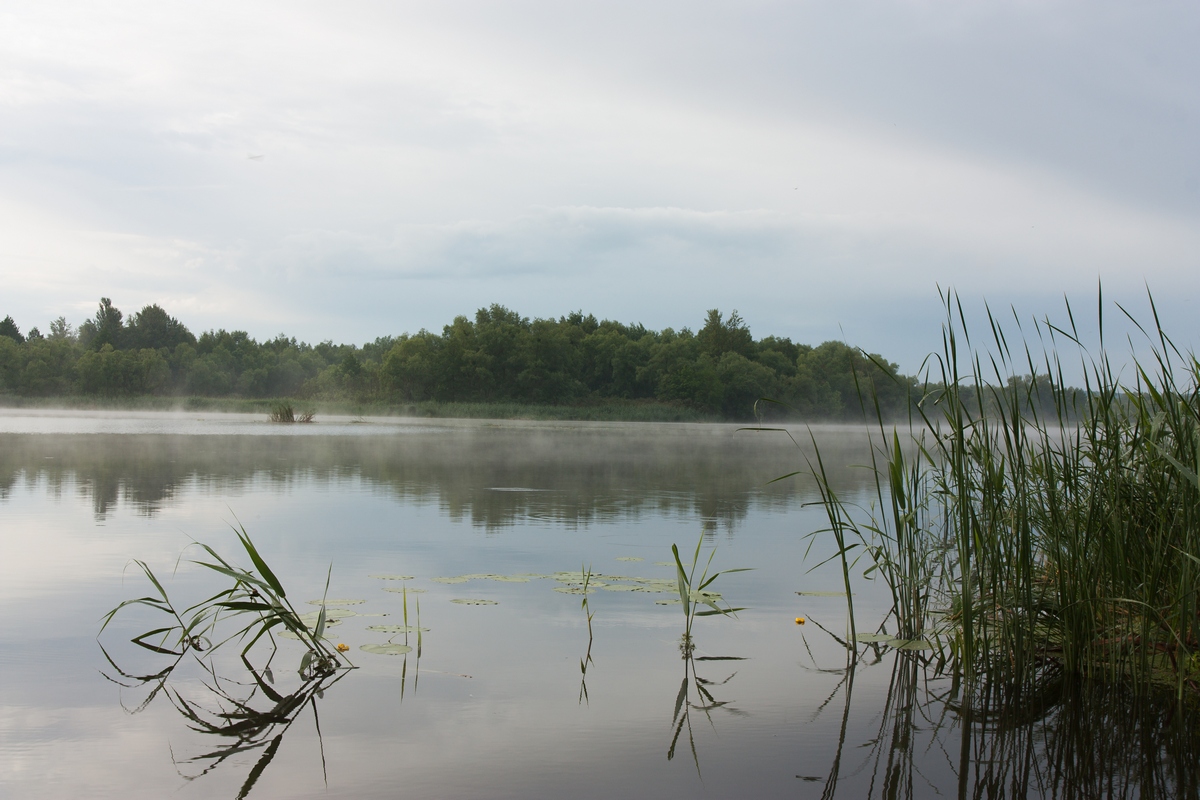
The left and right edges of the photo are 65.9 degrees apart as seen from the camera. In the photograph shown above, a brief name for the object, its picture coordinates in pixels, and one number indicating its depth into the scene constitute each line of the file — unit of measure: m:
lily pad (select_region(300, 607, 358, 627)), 4.32
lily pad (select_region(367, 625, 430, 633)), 4.26
